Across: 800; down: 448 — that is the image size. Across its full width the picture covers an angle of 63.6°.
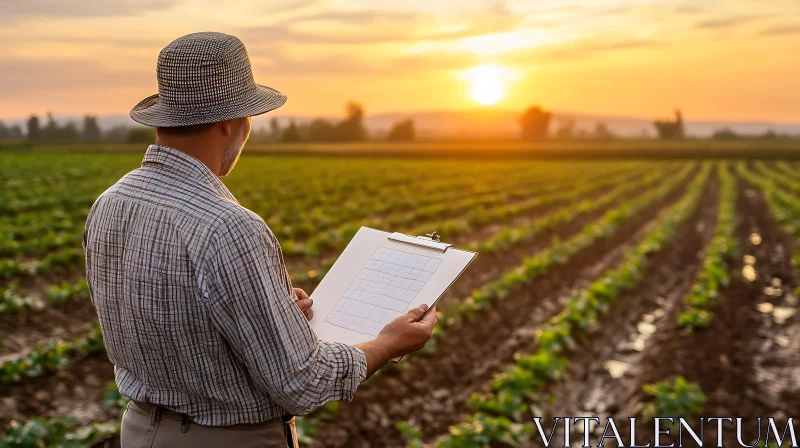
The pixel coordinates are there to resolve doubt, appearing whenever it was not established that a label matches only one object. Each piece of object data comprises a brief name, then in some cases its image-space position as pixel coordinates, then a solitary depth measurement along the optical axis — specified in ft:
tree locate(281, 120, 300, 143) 235.22
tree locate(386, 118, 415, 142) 268.41
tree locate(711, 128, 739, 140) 327.88
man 5.38
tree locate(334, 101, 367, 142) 252.21
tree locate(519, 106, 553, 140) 350.23
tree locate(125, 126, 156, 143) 176.86
